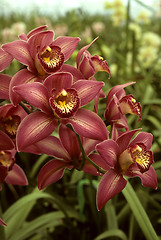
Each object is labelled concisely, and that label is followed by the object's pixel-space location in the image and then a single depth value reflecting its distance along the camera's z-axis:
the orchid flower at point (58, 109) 0.61
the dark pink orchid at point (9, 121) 0.71
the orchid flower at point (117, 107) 0.68
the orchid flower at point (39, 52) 0.65
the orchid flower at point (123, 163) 0.65
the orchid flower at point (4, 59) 0.67
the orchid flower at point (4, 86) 0.66
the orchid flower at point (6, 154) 0.67
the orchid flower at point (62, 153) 0.71
